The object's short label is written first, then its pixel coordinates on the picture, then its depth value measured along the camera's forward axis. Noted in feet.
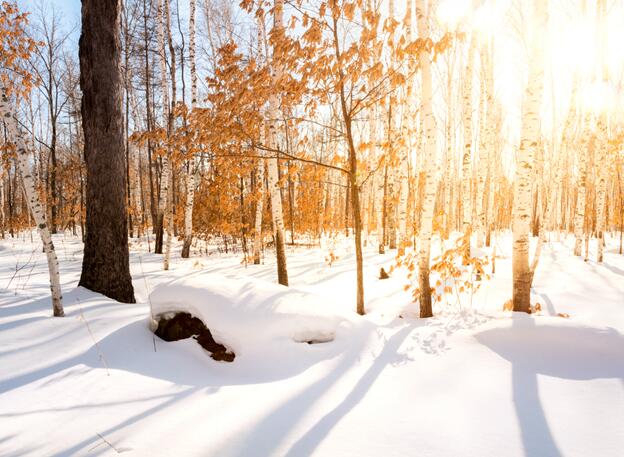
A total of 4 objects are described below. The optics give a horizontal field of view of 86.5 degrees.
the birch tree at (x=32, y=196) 12.53
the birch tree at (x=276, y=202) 22.65
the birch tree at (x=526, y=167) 14.24
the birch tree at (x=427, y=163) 14.70
